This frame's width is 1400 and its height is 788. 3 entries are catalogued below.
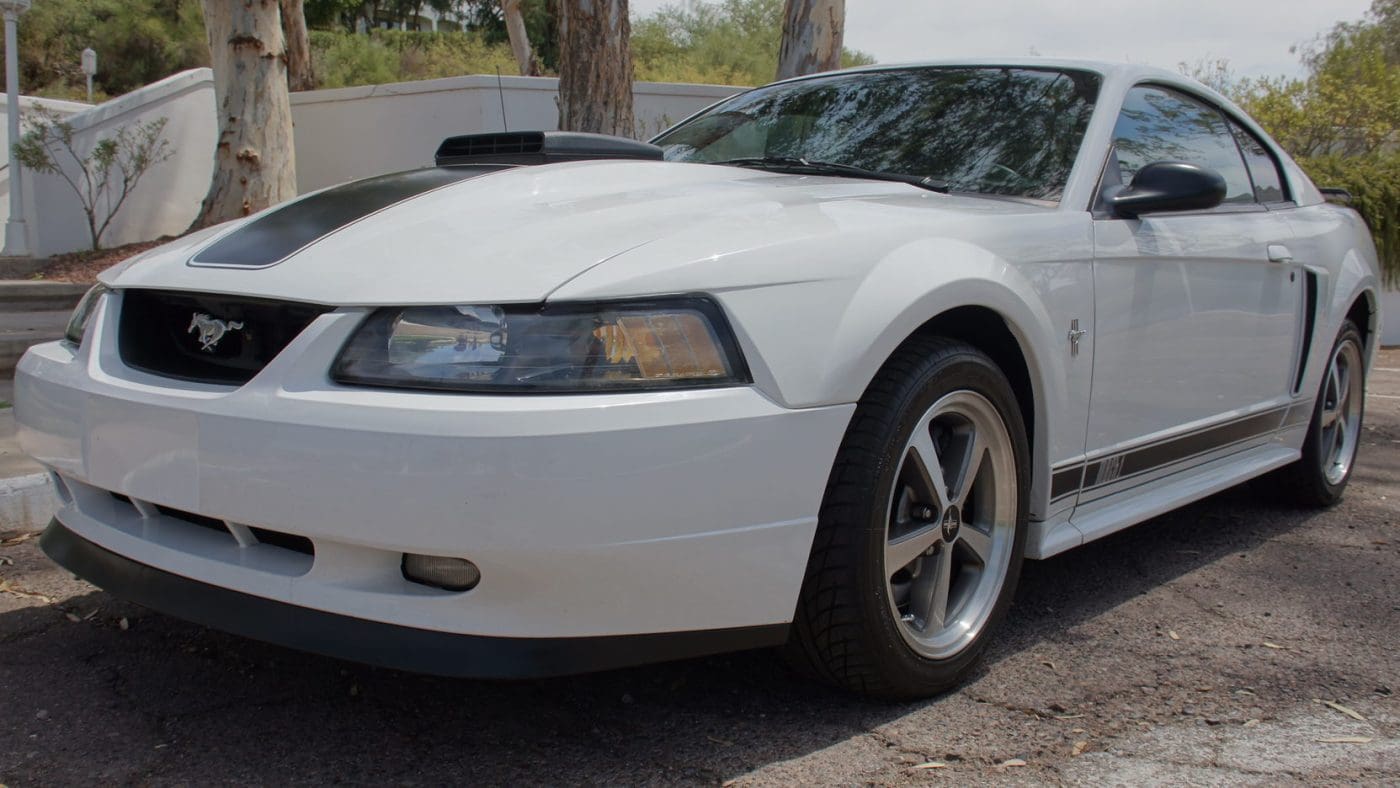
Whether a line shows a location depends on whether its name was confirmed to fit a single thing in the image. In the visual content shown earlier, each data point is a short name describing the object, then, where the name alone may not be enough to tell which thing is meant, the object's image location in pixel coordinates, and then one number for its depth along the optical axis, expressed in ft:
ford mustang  6.85
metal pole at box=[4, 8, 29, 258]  41.24
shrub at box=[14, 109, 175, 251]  41.29
